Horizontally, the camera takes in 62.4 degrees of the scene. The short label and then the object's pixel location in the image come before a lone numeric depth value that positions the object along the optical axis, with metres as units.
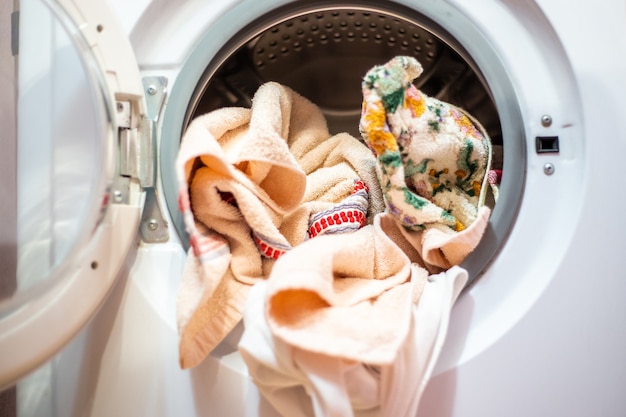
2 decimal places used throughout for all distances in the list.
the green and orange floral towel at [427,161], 0.58
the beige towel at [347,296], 0.48
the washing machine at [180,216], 0.56
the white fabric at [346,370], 0.49
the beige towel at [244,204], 0.55
